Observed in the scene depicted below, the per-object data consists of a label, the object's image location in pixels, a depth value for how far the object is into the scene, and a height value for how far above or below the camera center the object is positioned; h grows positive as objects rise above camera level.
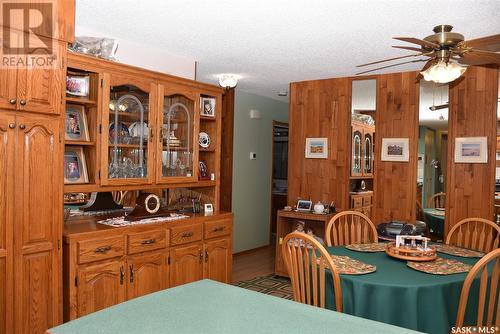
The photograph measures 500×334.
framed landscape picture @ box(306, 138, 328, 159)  4.71 +0.21
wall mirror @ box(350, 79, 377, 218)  4.48 +0.27
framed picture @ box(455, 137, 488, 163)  3.88 +0.18
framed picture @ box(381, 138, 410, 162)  4.25 +0.20
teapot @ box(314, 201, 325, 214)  4.48 -0.48
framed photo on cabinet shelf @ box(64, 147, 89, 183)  2.88 -0.03
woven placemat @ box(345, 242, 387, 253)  2.79 -0.58
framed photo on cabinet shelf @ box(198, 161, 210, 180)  3.83 -0.07
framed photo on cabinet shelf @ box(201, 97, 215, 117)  3.81 +0.56
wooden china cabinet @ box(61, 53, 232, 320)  2.75 -0.12
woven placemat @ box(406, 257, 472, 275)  2.28 -0.59
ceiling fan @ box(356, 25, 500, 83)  2.30 +0.72
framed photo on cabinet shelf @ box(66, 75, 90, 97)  2.84 +0.56
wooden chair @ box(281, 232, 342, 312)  2.13 -0.61
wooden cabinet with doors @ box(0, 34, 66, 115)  2.16 +0.42
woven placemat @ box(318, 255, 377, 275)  2.26 -0.59
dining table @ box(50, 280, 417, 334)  1.11 -0.46
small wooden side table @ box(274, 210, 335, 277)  4.68 -0.73
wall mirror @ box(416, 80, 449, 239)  4.19 +0.10
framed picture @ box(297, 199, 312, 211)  4.63 -0.46
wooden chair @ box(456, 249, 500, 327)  1.91 -0.59
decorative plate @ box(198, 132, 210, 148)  3.83 +0.24
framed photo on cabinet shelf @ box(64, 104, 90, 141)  2.90 +0.28
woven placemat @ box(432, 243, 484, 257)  2.70 -0.58
